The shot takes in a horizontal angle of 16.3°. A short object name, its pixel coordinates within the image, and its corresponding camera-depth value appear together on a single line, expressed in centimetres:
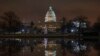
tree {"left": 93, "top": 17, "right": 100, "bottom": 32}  12599
